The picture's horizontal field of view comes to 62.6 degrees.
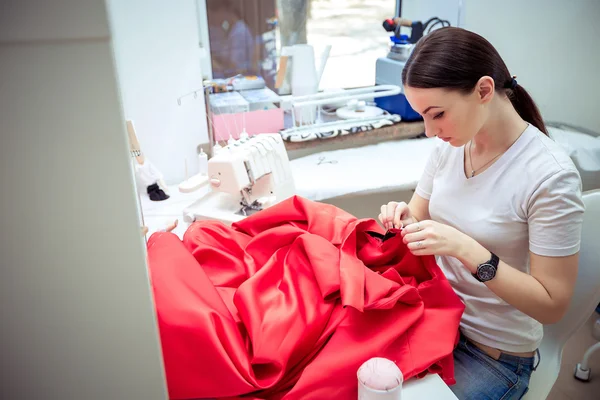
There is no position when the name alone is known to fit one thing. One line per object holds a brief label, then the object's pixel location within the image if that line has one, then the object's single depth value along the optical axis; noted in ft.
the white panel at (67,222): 1.06
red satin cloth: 2.86
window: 9.02
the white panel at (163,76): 6.72
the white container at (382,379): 2.51
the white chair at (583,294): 4.28
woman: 3.66
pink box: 7.64
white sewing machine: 5.25
